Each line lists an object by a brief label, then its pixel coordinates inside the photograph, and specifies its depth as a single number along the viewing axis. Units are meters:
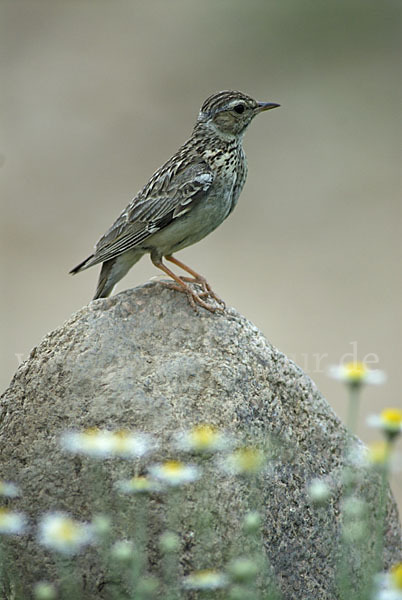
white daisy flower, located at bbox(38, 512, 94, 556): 7.93
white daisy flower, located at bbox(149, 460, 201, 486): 8.63
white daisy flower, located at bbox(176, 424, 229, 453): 9.41
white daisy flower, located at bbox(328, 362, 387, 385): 7.86
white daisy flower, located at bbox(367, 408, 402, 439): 7.70
